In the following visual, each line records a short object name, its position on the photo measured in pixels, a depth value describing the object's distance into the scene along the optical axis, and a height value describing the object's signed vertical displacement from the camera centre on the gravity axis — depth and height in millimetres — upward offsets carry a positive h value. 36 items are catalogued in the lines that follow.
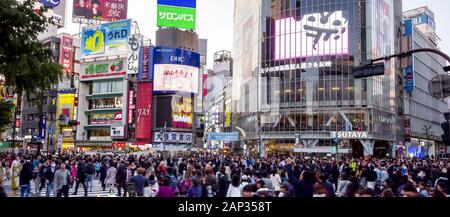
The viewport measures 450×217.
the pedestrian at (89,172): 20719 -1649
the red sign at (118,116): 81562 +4354
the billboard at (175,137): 77412 +433
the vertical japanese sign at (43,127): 81900 +2200
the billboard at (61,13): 92662 +27903
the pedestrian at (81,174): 19303 -1620
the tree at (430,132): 95569 +2499
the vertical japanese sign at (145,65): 79000 +13786
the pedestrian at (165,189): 9018 -1057
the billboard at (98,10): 94562 +28698
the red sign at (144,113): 78500 +4814
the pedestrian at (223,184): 12141 -1295
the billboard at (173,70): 77875 +12687
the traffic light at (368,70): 10867 +1856
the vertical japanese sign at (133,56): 80988 +15806
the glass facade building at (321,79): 62375 +9668
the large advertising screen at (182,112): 79412 +5263
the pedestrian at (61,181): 15039 -1529
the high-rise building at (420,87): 77312 +11015
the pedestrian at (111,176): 19244 -1679
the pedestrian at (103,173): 21958 -1768
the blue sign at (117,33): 82500 +20689
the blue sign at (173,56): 77812 +15187
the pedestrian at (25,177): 16453 -1517
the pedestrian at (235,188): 9558 -1081
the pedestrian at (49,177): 16528 -1520
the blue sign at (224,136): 54216 +531
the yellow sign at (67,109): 85938 +5847
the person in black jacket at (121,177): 18422 -1652
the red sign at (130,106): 80312 +6090
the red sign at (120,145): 79581 -1123
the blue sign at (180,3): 86188 +27681
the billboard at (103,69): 83500 +13866
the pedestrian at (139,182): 12584 -1279
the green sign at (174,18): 86688 +24726
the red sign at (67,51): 90000 +18335
